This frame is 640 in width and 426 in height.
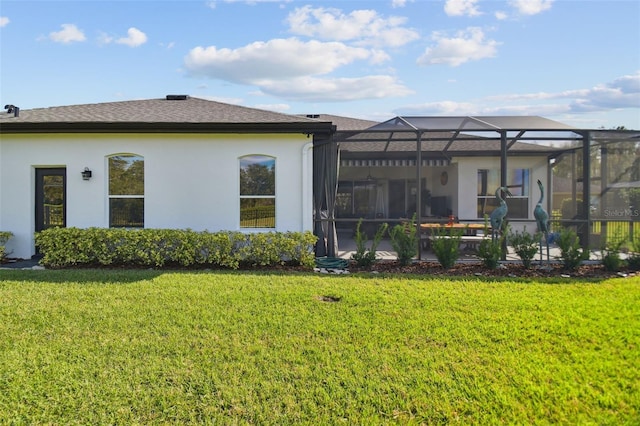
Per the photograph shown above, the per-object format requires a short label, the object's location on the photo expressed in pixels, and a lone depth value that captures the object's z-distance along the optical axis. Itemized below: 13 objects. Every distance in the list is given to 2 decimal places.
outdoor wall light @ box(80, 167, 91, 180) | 11.44
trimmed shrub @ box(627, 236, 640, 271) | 10.43
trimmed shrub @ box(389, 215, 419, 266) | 10.52
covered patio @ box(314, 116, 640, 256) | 11.40
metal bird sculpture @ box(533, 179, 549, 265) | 10.49
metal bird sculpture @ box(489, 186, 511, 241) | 10.56
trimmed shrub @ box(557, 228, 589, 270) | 9.98
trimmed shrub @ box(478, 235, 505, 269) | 10.16
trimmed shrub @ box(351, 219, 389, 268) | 10.43
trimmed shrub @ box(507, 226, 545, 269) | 10.16
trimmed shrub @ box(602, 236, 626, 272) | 10.14
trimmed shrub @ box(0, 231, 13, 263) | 11.04
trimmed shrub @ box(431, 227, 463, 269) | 10.16
